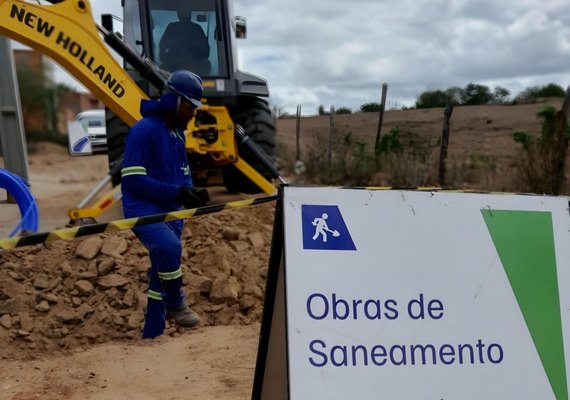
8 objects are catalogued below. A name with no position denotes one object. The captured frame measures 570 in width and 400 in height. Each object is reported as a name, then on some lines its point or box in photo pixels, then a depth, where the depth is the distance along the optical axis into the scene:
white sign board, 2.72
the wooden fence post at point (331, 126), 9.05
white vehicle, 7.41
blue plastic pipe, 3.59
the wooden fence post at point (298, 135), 13.02
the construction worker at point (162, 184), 4.42
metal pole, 7.28
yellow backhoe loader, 5.99
